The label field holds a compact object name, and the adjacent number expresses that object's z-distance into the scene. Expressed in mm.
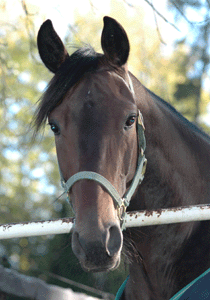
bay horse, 3961
